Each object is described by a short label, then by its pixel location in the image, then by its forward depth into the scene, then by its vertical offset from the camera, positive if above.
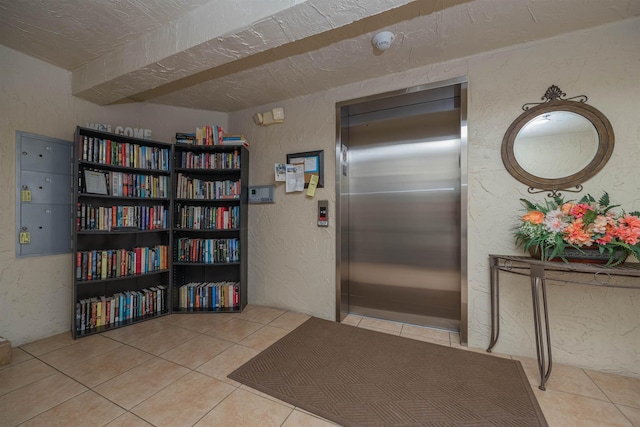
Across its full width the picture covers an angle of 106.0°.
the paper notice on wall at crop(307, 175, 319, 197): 2.48 +0.29
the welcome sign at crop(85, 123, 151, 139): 2.25 +0.82
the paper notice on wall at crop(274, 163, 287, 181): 2.63 +0.44
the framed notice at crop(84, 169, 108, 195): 2.11 +0.29
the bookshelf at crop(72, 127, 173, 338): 2.12 -0.16
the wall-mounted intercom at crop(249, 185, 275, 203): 2.74 +0.23
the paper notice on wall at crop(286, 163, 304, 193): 2.58 +0.40
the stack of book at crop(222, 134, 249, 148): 2.64 +0.81
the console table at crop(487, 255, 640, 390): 1.36 -0.43
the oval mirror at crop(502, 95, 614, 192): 1.62 +0.48
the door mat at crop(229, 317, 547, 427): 1.28 -1.08
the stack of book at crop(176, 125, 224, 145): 2.63 +0.85
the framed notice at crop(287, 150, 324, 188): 2.50 +0.54
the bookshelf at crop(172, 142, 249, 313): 2.62 -0.10
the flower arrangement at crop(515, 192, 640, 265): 1.36 -0.10
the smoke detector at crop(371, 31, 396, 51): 1.67 +1.23
